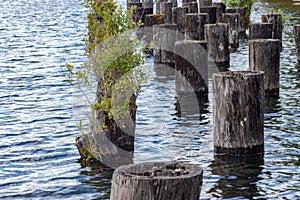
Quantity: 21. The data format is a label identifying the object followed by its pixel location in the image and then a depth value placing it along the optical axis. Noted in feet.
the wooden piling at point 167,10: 83.61
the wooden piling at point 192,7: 78.74
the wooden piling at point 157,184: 19.15
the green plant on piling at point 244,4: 81.30
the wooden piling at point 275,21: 64.34
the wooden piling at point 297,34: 54.16
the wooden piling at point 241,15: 76.74
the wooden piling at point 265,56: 45.47
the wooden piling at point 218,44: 56.95
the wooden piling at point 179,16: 75.31
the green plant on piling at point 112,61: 33.12
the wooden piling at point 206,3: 89.61
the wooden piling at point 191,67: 47.19
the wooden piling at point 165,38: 59.89
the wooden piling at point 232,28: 70.59
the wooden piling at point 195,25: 63.31
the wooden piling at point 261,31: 55.57
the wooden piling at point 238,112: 32.35
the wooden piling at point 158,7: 92.82
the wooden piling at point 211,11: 73.14
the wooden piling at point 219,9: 81.00
